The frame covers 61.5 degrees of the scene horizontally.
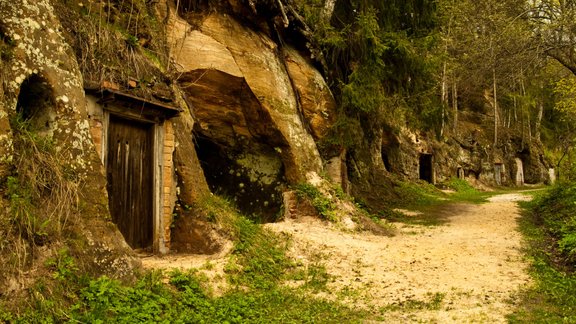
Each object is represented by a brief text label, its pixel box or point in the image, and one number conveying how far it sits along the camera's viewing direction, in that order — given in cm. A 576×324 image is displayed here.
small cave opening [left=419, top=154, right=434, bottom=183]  2775
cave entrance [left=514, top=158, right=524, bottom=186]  3311
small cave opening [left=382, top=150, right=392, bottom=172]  2559
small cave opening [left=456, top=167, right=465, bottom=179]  2942
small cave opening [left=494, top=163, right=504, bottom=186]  3203
